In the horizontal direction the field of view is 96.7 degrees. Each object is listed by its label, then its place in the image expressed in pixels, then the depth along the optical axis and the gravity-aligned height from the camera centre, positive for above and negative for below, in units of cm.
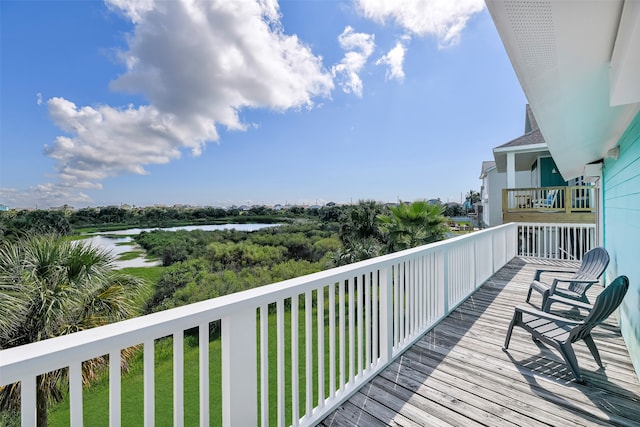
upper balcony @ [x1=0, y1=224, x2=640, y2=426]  107 -128
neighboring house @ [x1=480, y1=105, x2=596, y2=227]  873 +50
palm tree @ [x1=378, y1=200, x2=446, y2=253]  703 -43
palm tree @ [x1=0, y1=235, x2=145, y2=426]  371 -132
